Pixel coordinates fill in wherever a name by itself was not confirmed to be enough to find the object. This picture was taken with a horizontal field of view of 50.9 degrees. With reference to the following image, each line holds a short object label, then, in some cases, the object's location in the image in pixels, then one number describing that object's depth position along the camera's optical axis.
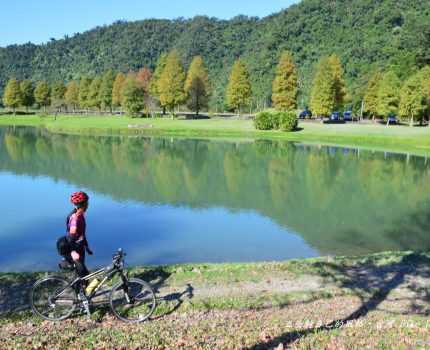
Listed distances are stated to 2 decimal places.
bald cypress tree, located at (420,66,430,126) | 59.22
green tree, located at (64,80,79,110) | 98.06
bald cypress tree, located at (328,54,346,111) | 67.56
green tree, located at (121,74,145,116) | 75.94
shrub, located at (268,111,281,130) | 58.53
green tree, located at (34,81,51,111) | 103.06
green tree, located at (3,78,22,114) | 98.31
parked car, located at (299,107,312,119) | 77.25
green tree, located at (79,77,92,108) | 94.44
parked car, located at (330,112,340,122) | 75.89
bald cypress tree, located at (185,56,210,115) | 78.38
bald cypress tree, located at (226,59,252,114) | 74.06
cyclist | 7.25
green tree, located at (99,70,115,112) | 89.81
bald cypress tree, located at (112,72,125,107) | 86.38
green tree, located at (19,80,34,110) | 101.70
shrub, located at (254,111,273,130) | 58.75
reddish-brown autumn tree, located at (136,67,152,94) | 87.44
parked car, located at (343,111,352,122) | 83.05
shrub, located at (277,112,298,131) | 56.91
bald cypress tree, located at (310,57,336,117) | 65.38
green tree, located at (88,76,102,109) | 92.19
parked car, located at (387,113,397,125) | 68.18
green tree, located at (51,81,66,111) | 99.47
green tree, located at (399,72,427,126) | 59.38
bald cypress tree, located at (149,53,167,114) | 82.75
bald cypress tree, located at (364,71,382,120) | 69.38
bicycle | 7.53
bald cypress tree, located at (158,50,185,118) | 75.75
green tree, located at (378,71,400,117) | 63.03
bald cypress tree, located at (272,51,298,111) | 68.69
